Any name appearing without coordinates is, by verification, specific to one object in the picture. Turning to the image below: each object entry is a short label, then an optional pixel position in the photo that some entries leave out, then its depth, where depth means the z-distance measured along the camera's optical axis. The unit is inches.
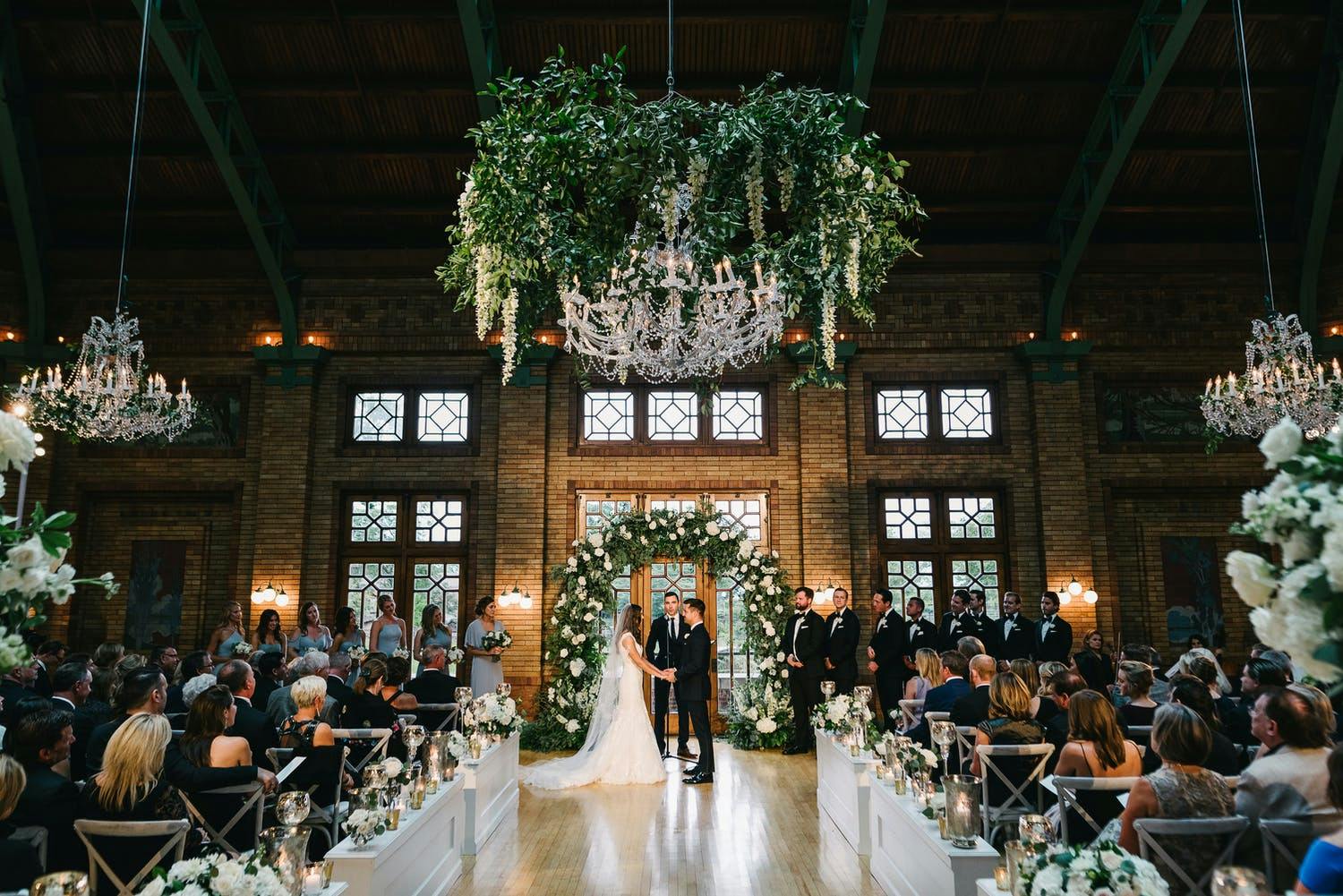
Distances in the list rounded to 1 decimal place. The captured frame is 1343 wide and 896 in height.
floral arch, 432.5
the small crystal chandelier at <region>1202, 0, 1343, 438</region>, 349.7
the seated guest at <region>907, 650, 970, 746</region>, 242.2
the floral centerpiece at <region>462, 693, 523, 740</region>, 284.5
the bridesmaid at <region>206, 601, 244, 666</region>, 377.7
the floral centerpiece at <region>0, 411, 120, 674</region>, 90.2
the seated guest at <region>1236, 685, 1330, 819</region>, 134.3
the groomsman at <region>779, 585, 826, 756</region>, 414.6
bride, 345.4
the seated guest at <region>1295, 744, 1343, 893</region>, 91.3
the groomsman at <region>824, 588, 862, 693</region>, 414.6
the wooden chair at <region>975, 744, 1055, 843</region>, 186.9
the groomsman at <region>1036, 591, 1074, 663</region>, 419.8
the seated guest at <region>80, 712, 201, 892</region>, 145.9
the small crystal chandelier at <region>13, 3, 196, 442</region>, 346.9
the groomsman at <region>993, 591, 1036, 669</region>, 416.8
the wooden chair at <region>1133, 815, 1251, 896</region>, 126.3
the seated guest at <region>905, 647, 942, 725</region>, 260.4
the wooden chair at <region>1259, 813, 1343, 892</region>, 124.2
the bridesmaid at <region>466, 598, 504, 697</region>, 424.2
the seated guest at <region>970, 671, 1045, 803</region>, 194.2
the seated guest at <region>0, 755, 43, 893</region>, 124.4
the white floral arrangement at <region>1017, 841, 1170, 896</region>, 110.8
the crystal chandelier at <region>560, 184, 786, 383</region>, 239.5
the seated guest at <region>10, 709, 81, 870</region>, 150.3
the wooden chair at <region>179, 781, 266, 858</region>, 160.4
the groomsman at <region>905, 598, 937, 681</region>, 411.8
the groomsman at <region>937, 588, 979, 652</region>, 416.2
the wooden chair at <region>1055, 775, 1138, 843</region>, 159.8
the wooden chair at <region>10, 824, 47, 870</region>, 142.9
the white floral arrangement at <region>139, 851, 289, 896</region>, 113.8
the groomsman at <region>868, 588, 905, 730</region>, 411.5
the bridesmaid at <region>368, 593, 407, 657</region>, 431.2
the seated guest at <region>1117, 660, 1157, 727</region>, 217.5
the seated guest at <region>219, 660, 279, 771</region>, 200.7
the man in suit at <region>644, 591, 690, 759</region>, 371.9
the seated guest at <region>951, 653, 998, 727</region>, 226.5
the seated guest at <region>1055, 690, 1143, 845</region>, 167.3
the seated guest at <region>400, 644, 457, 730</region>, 283.9
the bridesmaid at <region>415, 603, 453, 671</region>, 413.4
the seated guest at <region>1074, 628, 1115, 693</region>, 328.2
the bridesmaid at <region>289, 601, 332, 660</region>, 408.5
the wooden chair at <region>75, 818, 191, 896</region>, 137.0
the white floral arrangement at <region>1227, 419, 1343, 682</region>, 80.0
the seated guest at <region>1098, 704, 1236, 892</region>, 133.0
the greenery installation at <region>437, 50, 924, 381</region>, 195.8
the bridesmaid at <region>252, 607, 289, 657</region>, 394.6
